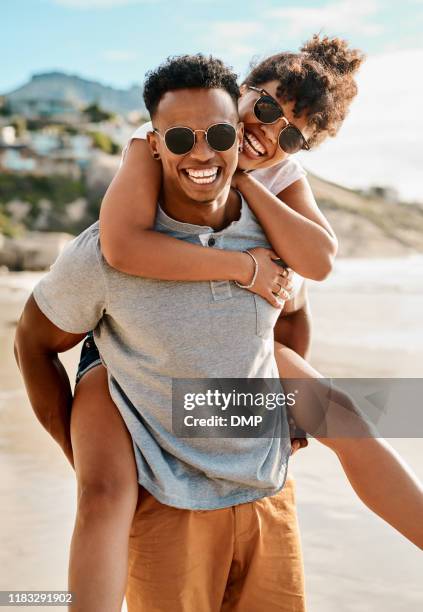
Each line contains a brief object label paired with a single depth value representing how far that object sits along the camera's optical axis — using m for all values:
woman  2.08
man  2.18
